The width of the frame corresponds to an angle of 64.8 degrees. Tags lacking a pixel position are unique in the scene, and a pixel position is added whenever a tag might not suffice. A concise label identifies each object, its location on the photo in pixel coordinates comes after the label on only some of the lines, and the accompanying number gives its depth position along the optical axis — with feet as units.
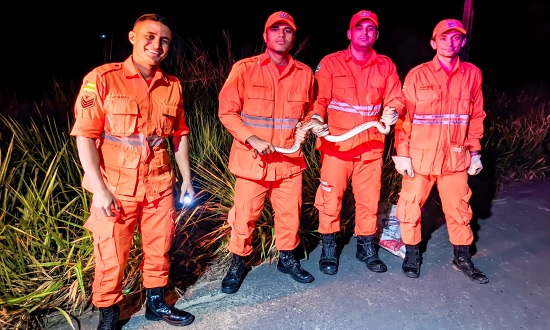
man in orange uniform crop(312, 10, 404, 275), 12.41
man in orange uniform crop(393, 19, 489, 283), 12.16
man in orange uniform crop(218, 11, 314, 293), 11.00
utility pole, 18.26
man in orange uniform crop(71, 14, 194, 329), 8.67
